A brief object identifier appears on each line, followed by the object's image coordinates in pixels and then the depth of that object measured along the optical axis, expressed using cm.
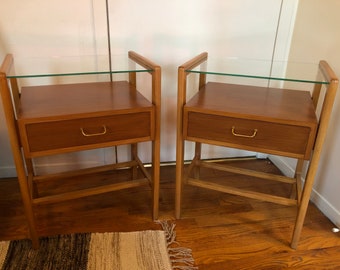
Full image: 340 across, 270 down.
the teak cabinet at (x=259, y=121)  108
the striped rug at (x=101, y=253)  119
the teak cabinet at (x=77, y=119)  104
